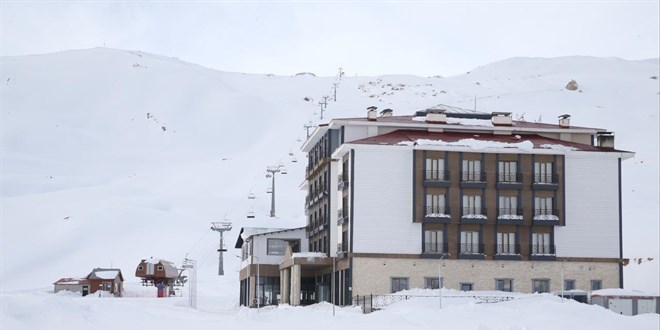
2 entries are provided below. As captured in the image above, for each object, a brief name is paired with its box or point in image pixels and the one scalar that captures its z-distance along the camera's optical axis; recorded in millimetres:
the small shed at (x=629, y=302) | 67438
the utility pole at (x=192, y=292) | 88562
